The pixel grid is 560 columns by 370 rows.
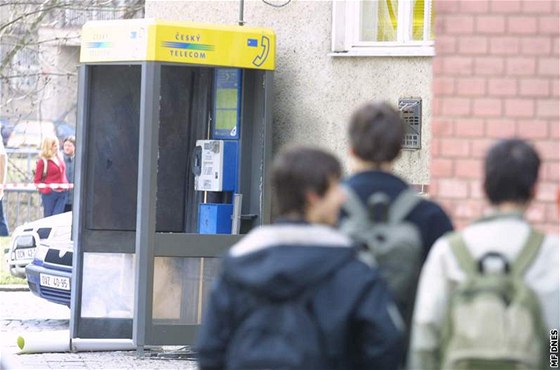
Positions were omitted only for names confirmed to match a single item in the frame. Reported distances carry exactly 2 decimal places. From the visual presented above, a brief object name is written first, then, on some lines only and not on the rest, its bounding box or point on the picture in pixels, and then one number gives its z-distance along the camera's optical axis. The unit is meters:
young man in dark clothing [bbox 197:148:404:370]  7.62
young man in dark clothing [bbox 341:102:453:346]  8.73
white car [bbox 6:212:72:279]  26.35
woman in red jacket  40.34
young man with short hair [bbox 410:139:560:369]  7.94
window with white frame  21.45
